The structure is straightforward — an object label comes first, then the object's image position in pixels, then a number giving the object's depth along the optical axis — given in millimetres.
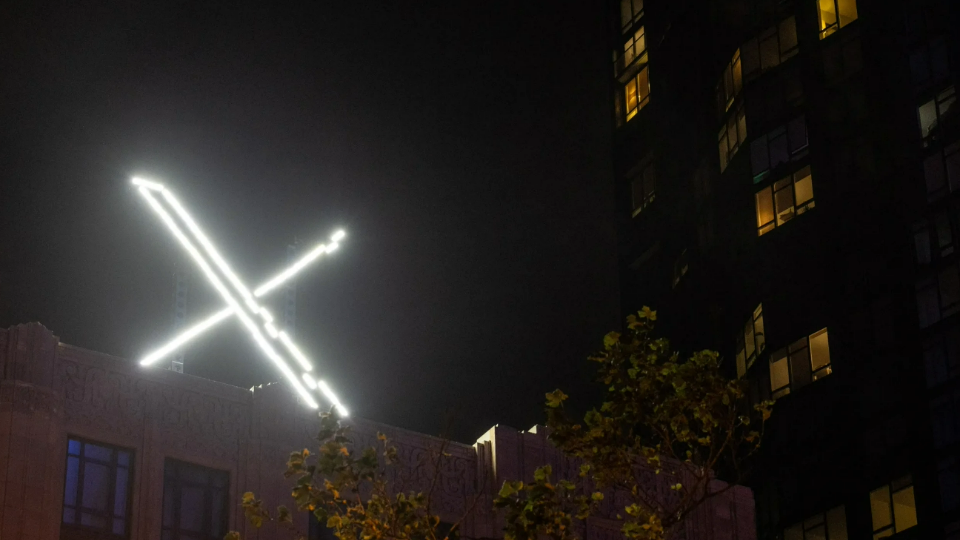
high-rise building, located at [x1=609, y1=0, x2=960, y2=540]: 60812
